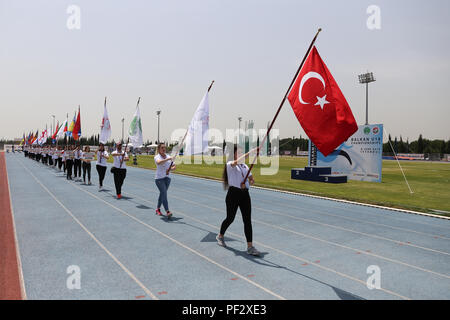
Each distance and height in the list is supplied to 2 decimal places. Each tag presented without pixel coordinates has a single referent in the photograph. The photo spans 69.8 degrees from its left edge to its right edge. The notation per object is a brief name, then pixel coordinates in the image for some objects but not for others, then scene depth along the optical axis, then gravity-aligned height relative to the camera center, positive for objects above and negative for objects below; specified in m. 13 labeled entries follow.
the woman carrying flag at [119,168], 11.20 -0.50
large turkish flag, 5.15 +0.81
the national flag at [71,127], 22.09 +1.83
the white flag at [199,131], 7.71 +0.56
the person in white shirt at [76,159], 16.88 -0.30
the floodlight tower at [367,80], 44.05 +11.70
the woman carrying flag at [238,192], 5.48 -0.64
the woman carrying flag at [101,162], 12.92 -0.35
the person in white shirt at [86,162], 14.81 -0.41
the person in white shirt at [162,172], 8.38 -0.49
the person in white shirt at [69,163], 17.02 -0.52
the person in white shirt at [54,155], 24.07 -0.14
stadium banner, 19.36 -0.02
